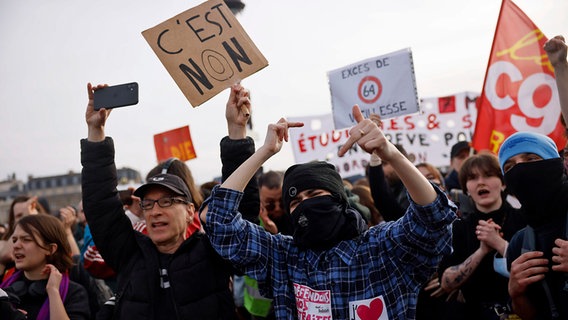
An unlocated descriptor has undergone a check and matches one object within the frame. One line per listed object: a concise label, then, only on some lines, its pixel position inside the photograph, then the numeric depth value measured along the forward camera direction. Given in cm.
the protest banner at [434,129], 826
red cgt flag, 454
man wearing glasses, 253
